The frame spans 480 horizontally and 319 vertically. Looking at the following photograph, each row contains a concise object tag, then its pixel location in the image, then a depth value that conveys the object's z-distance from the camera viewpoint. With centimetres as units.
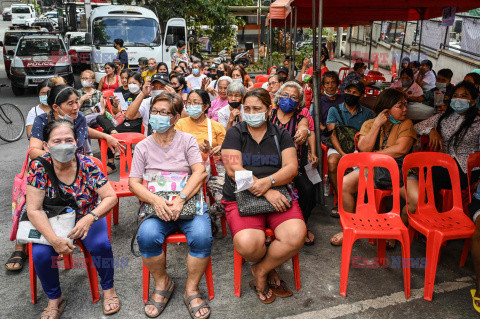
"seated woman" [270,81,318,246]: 361
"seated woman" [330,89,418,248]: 368
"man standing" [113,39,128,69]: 974
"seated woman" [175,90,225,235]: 385
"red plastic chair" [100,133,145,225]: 393
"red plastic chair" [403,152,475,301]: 291
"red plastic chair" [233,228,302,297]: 297
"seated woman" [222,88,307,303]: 287
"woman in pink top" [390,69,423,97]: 737
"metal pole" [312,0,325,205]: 454
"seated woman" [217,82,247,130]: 420
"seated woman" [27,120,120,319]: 263
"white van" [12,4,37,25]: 3002
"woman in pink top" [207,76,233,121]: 532
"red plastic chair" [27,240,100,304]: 289
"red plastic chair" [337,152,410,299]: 293
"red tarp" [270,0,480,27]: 606
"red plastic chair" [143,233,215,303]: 288
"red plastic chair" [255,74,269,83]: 838
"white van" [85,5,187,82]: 1109
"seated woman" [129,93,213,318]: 280
